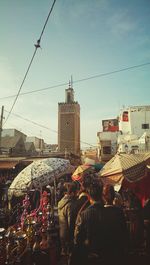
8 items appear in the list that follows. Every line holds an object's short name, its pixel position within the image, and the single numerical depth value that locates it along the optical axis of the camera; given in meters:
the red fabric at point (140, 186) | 6.75
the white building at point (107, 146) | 41.47
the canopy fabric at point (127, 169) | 6.85
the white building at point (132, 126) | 35.19
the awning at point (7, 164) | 17.20
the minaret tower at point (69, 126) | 49.94
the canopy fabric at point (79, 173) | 11.26
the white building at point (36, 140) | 73.06
